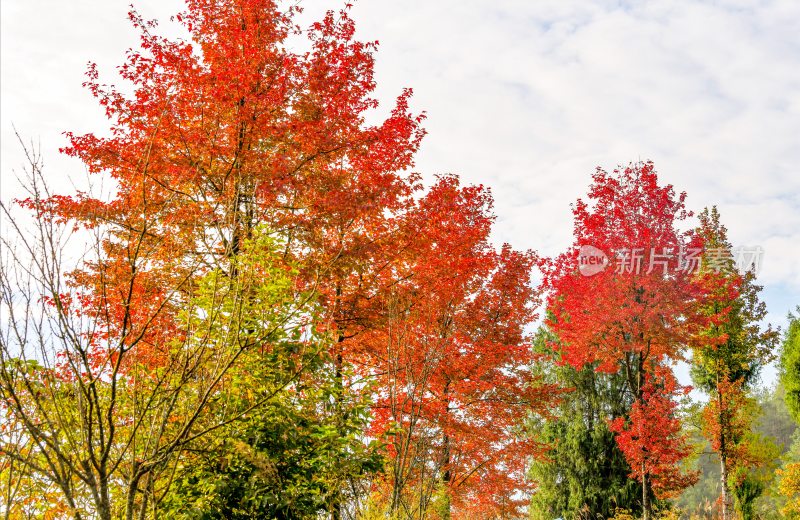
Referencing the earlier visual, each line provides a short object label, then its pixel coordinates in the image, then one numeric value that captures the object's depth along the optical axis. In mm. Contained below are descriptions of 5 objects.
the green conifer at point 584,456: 19078
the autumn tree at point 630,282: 14758
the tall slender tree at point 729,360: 17969
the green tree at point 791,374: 17875
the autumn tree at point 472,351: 10828
